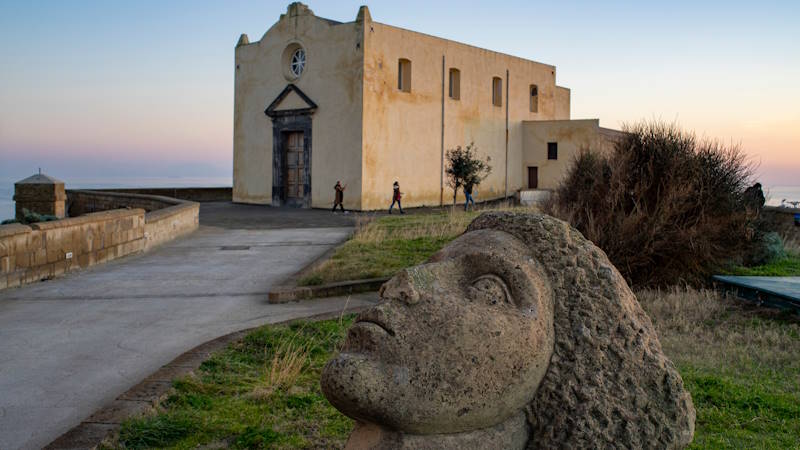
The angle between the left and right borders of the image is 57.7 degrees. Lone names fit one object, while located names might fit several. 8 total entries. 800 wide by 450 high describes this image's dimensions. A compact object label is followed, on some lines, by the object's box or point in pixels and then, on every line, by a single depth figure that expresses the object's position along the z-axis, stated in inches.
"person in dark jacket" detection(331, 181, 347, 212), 1000.9
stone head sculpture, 98.3
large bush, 398.3
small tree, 1094.4
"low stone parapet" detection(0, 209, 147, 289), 414.6
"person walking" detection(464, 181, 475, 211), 1071.2
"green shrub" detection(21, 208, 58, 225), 684.1
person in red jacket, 993.5
